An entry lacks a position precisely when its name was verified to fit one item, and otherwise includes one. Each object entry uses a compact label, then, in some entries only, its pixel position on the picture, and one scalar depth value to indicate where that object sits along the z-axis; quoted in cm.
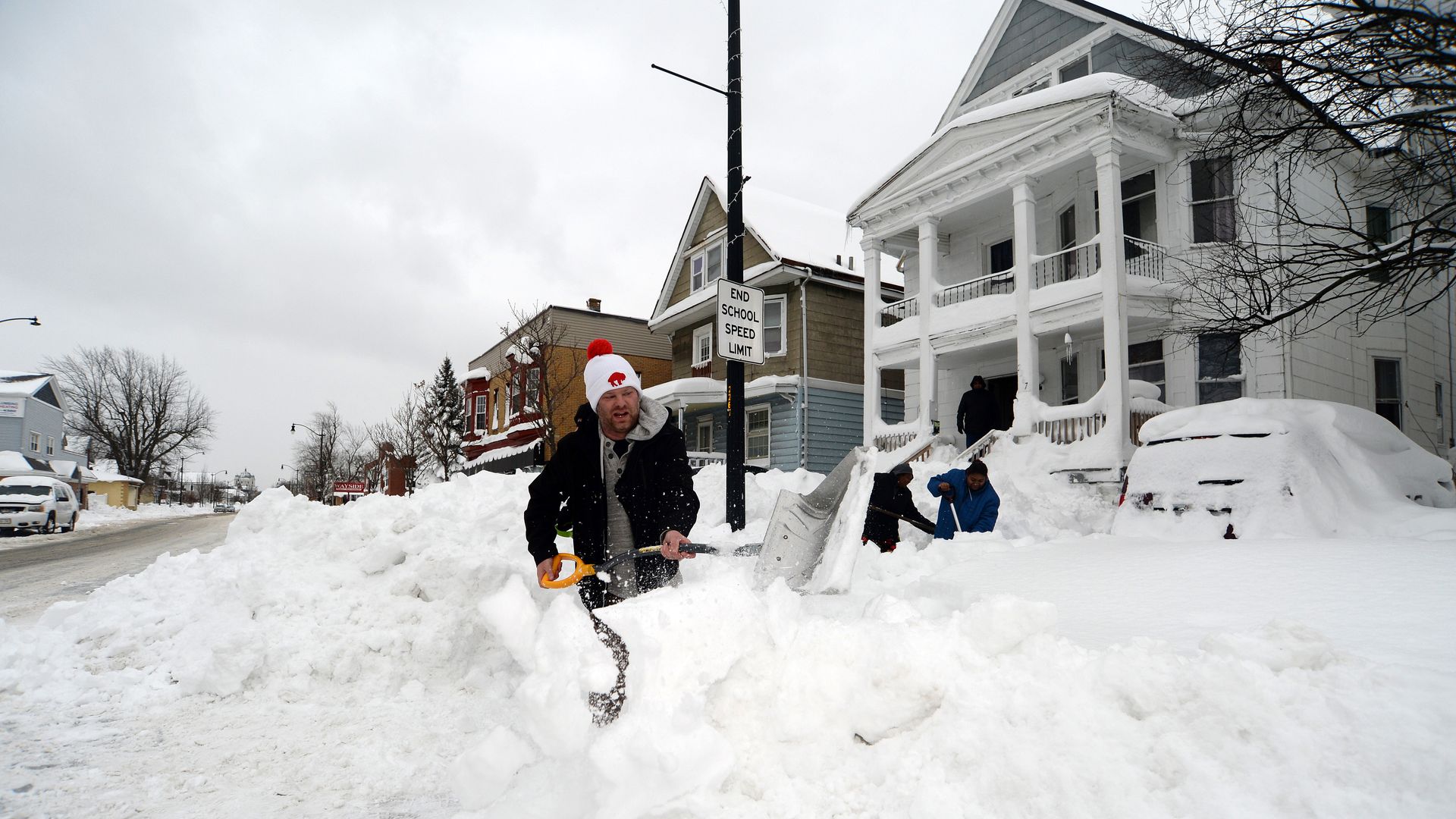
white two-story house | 1223
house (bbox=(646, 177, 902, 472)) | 1992
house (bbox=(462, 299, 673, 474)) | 2338
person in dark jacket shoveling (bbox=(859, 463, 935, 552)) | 724
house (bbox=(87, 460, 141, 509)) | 5219
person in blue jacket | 730
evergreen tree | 3803
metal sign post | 681
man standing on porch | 1372
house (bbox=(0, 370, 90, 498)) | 4803
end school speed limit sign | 681
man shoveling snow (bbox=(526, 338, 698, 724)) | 370
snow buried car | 502
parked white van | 2119
